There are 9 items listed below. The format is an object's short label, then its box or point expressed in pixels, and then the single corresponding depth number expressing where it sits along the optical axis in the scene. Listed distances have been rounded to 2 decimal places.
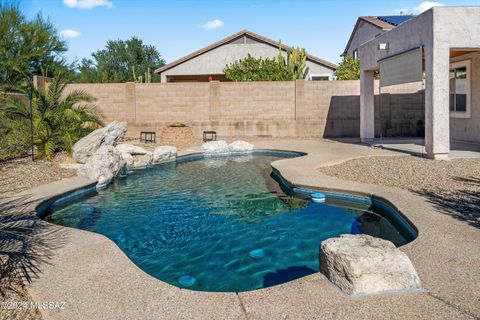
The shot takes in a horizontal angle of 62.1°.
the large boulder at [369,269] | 3.70
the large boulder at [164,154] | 14.14
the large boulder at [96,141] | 12.14
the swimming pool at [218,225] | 5.36
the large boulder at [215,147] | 16.25
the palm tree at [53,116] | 12.64
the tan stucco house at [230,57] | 29.78
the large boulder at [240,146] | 16.69
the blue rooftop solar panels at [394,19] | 27.94
